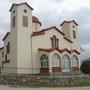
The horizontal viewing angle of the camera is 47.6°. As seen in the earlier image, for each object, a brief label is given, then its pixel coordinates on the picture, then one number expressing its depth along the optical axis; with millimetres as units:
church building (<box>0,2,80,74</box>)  14974
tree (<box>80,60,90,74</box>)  13392
